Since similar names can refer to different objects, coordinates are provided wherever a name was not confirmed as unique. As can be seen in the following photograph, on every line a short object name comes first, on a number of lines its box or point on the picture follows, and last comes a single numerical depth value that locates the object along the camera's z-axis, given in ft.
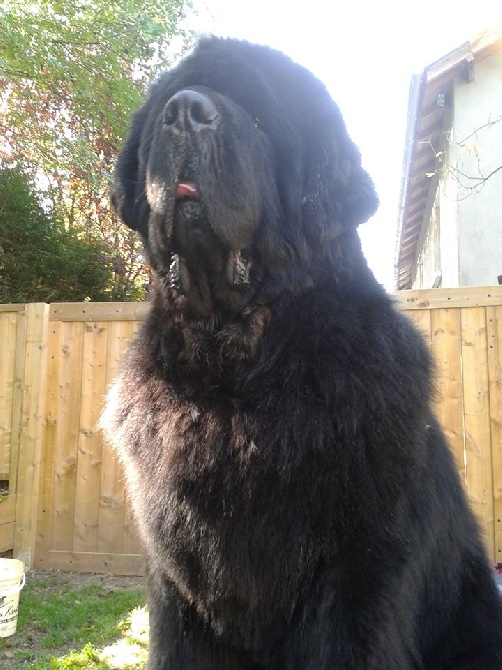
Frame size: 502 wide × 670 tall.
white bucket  11.57
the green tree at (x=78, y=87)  24.35
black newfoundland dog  5.14
